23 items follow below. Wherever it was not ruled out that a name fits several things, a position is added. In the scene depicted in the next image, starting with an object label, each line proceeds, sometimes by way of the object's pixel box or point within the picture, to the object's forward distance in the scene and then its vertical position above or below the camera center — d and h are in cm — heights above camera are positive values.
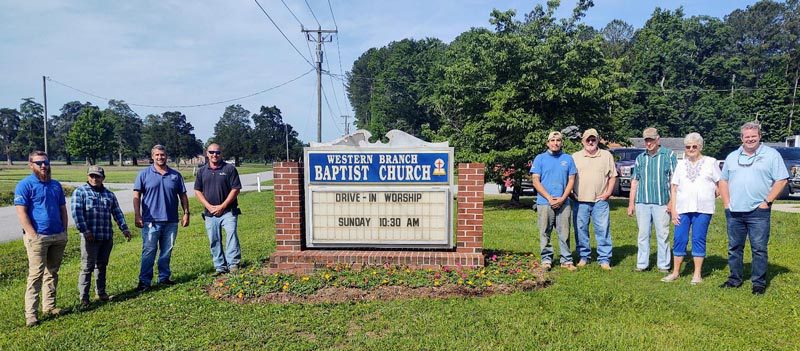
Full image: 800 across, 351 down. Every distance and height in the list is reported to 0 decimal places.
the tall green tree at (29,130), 8681 +541
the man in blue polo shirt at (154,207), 537 -55
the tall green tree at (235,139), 8450 +315
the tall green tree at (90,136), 7400 +349
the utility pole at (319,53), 2412 +513
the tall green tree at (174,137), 8656 +373
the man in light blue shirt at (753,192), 462 -40
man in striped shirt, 545 -45
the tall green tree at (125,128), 9181 +604
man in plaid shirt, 471 -66
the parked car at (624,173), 1520 -65
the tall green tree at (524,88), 1173 +166
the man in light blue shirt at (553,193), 568 -47
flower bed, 487 -135
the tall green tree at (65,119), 10488 +923
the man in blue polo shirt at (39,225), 422 -59
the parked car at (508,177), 1273 -63
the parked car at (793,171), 1386 -59
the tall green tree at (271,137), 8479 +362
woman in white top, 504 -46
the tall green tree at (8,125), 10081 +718
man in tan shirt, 572 -37
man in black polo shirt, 574 -45
